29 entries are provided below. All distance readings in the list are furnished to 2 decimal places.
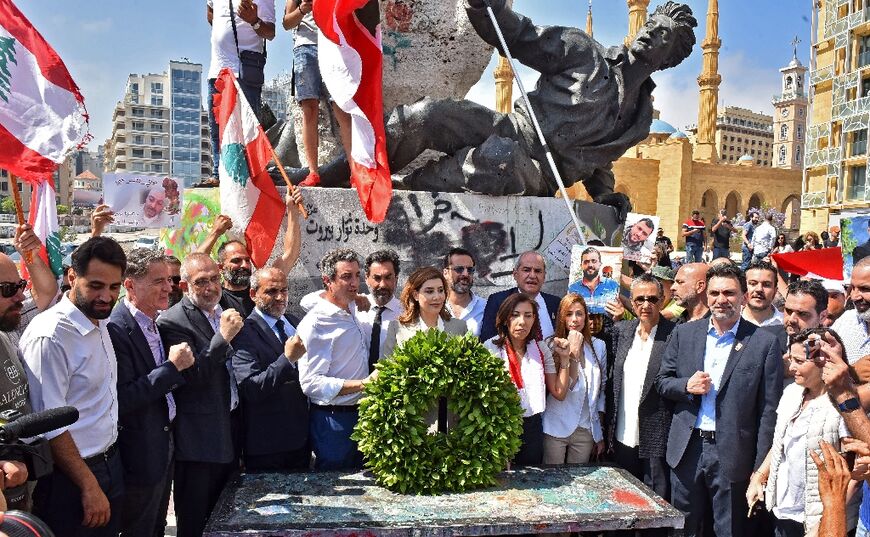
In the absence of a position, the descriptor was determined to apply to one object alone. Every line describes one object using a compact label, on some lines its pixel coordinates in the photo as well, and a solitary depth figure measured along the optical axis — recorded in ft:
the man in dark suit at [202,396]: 12.89
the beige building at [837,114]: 137.69
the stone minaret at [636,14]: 187.32
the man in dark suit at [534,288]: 16.74
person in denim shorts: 22.44
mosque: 198.29
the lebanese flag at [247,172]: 20.26
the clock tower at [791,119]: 398.01
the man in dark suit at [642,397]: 14.65
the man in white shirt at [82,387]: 10.52
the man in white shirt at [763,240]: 51.01
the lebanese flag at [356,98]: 19.84
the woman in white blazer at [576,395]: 15.05
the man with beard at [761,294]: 15.94
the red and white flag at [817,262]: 20.38
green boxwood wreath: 12.79
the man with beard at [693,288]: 17.21
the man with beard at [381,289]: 15.71
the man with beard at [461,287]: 17.16
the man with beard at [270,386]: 13.71
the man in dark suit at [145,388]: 12.07
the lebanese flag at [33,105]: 15.46
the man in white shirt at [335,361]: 14.26
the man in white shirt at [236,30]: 21.52
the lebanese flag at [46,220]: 16.10
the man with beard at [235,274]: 16.31
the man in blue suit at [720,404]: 13.48
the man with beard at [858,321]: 14.20
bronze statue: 23.06
